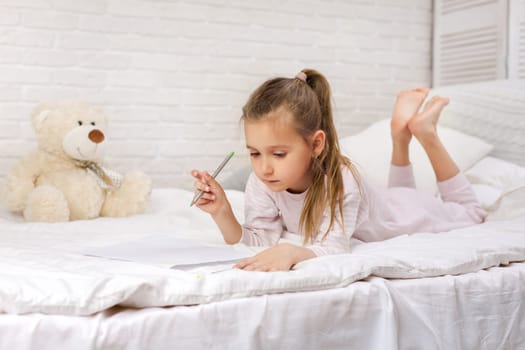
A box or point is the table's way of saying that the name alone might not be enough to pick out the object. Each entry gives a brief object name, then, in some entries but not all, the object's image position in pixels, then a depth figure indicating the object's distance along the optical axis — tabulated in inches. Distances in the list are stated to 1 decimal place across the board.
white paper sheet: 46.5
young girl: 54.1
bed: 36.8
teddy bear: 77.9
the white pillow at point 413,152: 93.5
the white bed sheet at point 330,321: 36.3
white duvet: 37.3
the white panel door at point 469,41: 112.7
